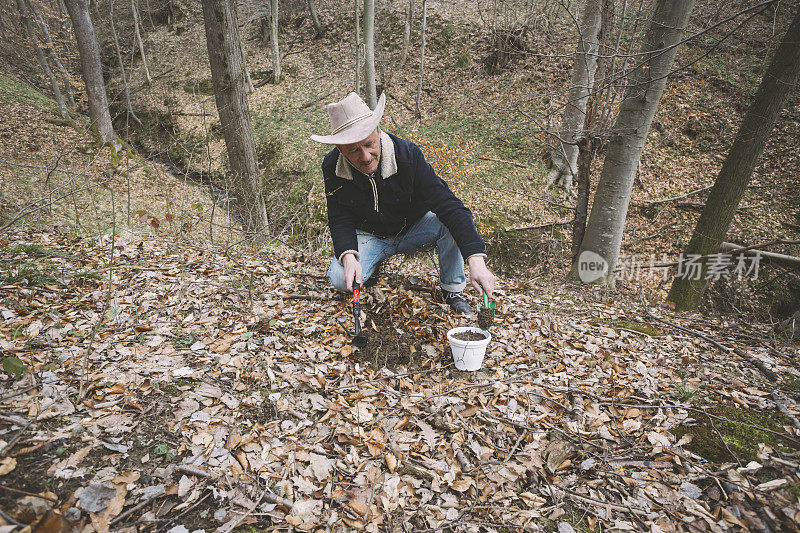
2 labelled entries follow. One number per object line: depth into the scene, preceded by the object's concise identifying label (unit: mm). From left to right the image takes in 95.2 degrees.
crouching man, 2859
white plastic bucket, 2580
